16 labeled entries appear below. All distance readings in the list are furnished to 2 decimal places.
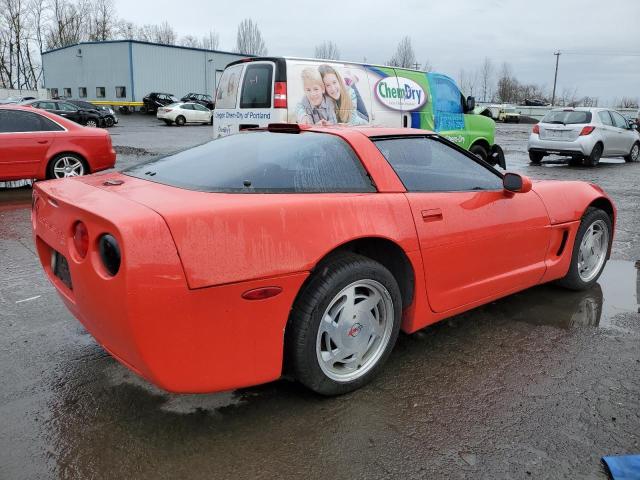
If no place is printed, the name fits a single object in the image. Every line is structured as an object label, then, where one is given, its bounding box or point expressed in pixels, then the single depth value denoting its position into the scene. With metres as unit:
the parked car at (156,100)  36.47
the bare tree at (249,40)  70.38
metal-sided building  41.94
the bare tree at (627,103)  70.96
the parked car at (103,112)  25.73
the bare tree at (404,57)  71.69
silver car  13.56
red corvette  2.06
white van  7.77
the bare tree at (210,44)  84.06
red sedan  8.12
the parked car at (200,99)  36.53
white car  29.69
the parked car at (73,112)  22.92
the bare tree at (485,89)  85.38
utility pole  69.44
